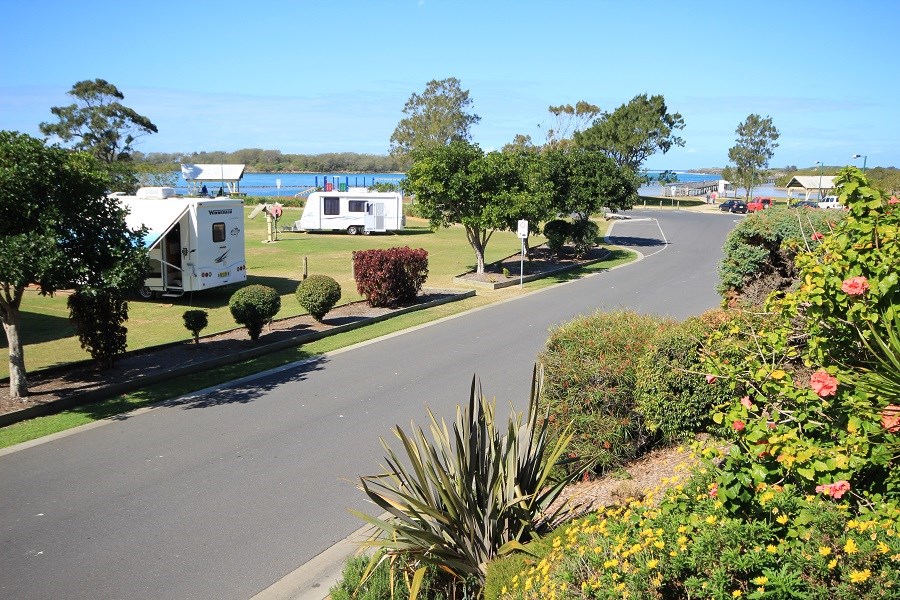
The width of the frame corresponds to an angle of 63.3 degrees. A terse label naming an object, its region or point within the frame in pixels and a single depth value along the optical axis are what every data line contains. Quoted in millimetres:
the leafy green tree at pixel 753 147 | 86562
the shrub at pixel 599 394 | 7395
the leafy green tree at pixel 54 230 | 10281
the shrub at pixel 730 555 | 3268
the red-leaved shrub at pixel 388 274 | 19144
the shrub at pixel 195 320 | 14547
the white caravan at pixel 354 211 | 40188
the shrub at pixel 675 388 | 7102
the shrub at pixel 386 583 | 5426
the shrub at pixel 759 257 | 11469
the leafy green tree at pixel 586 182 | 30719
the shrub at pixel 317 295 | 16625
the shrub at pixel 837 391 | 3889
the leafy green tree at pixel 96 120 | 58812
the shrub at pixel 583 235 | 30609
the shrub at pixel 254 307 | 14898
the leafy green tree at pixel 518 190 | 23953
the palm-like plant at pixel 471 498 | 5230
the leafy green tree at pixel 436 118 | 82625
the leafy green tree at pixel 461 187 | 23781
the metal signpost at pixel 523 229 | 22375
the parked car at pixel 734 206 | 62538
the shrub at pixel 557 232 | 30455
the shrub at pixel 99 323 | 12617
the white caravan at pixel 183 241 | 20203
